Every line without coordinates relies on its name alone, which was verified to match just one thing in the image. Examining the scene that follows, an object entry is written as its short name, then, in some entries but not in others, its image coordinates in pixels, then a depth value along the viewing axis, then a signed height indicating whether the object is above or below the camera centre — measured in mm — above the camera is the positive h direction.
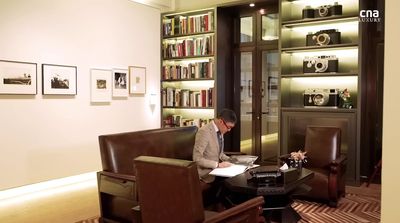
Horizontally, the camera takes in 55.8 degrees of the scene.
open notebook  3264 -588
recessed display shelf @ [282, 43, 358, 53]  4996 +768
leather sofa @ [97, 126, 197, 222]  3180 -581
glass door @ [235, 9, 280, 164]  6086 +327
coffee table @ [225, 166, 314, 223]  3006 -705
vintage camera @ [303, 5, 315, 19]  5352 +1278
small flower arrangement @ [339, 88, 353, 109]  5141 +58
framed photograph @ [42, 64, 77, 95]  5031 +321
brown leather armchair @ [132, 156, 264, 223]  2047 -529
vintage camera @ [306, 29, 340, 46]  5176 +915
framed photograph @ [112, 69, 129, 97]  5959 +323
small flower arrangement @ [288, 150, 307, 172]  3668 -564
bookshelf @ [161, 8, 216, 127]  6309 +608
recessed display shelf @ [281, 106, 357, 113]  4994 -84
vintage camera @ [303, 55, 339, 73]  5246 +551
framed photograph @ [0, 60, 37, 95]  4574 +317
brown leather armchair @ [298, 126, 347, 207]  4090 -686
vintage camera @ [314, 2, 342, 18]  5125 +1281
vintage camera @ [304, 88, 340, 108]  5215 +86
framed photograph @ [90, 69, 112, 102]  5641 +275
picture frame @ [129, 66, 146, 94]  6219 +387
